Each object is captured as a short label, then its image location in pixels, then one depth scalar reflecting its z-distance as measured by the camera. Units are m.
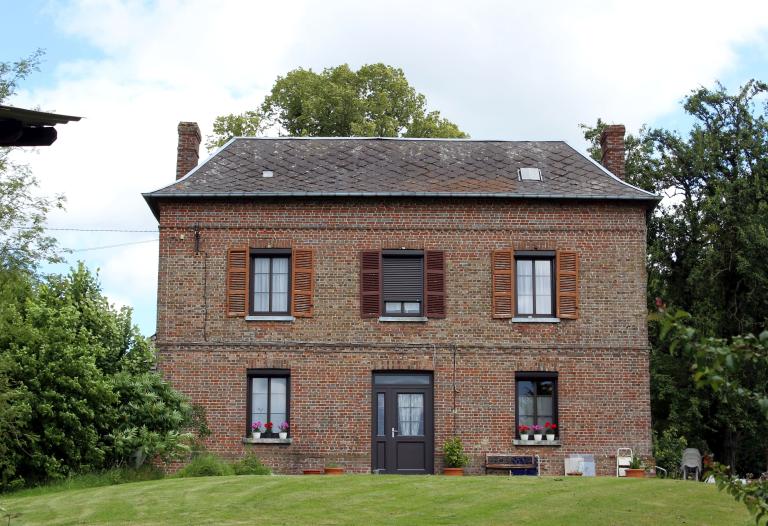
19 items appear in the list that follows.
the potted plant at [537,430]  24.03
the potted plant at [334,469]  22.94
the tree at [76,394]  21.02
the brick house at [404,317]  23.92
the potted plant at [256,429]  23.78
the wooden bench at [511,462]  23.66
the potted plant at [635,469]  23.02
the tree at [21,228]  26.40
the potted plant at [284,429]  23.78
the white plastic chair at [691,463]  27.80
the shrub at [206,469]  21.84
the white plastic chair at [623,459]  23.56
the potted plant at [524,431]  23.97
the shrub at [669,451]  27.30
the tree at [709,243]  29.72
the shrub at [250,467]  22.69
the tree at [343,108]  37.56
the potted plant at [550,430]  23.92
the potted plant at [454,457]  23.42
